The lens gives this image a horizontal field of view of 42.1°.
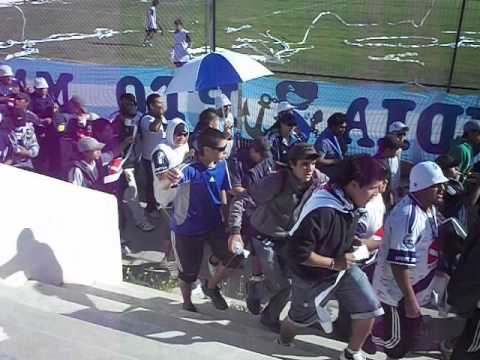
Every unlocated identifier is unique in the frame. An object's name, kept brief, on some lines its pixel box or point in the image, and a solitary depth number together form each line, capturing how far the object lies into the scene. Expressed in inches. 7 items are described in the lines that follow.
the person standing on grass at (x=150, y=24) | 761.6
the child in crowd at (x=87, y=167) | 240.4
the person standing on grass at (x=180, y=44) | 631.8
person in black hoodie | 145.6
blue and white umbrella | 247.6
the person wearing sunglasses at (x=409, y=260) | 152.7
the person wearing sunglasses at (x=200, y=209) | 187.6
